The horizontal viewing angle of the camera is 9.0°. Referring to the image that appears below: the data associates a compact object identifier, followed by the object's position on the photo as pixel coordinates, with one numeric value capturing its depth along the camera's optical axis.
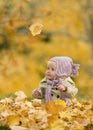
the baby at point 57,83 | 4.55
